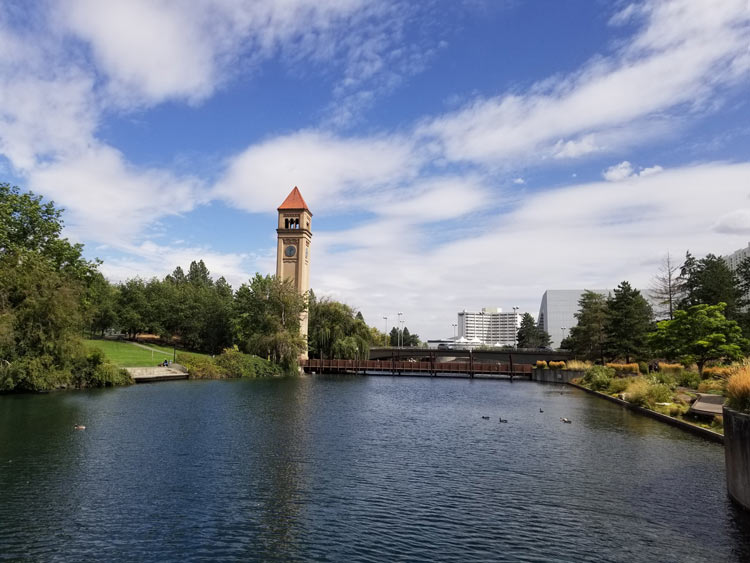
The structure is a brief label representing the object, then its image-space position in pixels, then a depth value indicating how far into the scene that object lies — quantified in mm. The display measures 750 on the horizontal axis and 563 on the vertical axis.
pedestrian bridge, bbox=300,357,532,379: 84312
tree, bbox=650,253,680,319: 73375
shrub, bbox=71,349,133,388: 46031
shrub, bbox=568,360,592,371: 69188
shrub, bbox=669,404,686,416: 29766
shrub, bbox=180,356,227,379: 63500
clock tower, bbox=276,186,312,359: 90188
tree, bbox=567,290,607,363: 81562
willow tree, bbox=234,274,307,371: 75188
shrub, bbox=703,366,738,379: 36438
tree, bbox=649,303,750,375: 41375
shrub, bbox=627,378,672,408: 34344
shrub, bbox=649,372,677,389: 40094
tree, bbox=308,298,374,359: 85875
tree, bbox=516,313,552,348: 155875
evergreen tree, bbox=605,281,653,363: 63250
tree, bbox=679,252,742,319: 65688
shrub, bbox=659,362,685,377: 46341
